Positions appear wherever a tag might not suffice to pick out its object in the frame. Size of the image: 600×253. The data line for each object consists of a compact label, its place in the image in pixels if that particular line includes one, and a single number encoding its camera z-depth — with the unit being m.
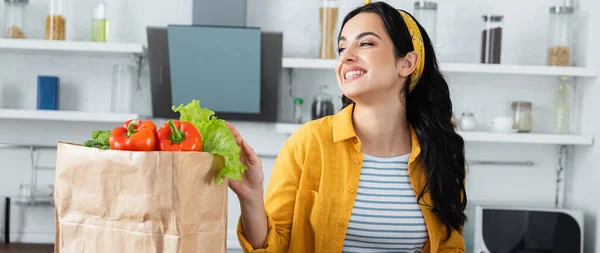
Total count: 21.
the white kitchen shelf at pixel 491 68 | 2.91
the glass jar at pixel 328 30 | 2.96
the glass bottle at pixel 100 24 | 2.95
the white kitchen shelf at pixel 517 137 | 2.95
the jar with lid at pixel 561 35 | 3.00
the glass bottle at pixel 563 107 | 3.09
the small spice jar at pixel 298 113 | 3.05
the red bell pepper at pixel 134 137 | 1.13
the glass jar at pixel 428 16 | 2.95
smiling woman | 1.64
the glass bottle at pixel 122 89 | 3.03
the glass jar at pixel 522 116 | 3.07
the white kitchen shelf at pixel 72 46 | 2.87
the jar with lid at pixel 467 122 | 3.02
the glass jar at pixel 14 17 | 2.97
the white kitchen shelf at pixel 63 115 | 2.90
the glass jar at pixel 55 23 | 2.94
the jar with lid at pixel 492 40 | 3.00
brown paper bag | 1.09
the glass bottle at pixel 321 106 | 3.00
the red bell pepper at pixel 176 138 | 1.16
